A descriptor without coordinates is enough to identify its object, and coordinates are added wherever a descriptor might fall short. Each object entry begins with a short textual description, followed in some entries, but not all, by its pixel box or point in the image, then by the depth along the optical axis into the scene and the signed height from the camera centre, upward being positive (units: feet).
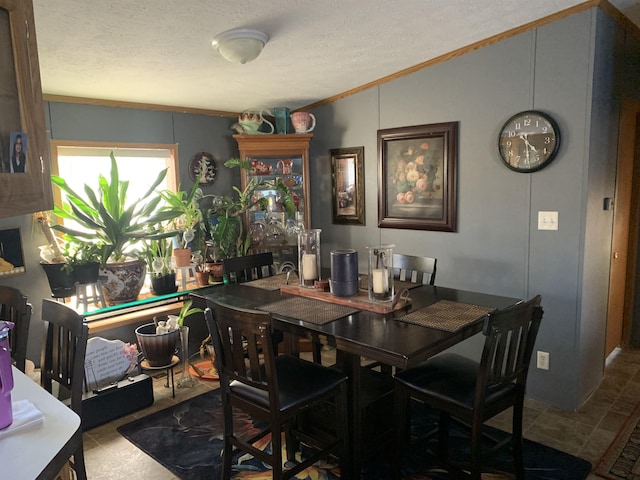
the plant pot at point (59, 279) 9.30 -1.69
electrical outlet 9.57 -3.78
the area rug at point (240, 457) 7.38 -4.65
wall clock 8.98 +0.88
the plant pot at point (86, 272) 9.36 -1.57
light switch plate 9.20 -0.77
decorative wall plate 12.92 +0.74
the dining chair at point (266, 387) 6.01 -2.85
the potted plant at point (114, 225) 9.65 -0.64
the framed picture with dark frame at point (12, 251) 9.50 -1.10
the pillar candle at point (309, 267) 8.50 -1.44
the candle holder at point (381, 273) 7.28 -1.38
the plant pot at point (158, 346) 9.93 -3.35
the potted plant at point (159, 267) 10.78 -1.74
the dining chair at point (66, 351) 5.74 -2.08
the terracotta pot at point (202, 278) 11.91 -2.23
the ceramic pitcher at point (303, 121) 13.12 +2.02
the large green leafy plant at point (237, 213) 12.12 -0.56
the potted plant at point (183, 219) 11.37 -0.65
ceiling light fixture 7.73 +2.60
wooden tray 7.13 -1.86
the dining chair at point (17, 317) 6.26 -1.75
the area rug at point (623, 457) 7.30 -4.72
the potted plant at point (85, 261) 9.36 -1.34
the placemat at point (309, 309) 6.86 -1.93
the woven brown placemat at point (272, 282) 8.99 -1.88
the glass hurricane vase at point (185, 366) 10.52 -4.15
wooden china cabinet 13.16 +0.23
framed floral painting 10.75 +0.26
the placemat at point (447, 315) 6.43 -1.96
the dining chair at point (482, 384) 5.86 -2.86
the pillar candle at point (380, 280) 7.32 -1.50
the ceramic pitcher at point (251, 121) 12.96 +2.04
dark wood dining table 5.65 -1.97
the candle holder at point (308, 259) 8.45 -1.31
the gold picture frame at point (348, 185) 12.78 +0.12
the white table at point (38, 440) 3.27 -1.94
